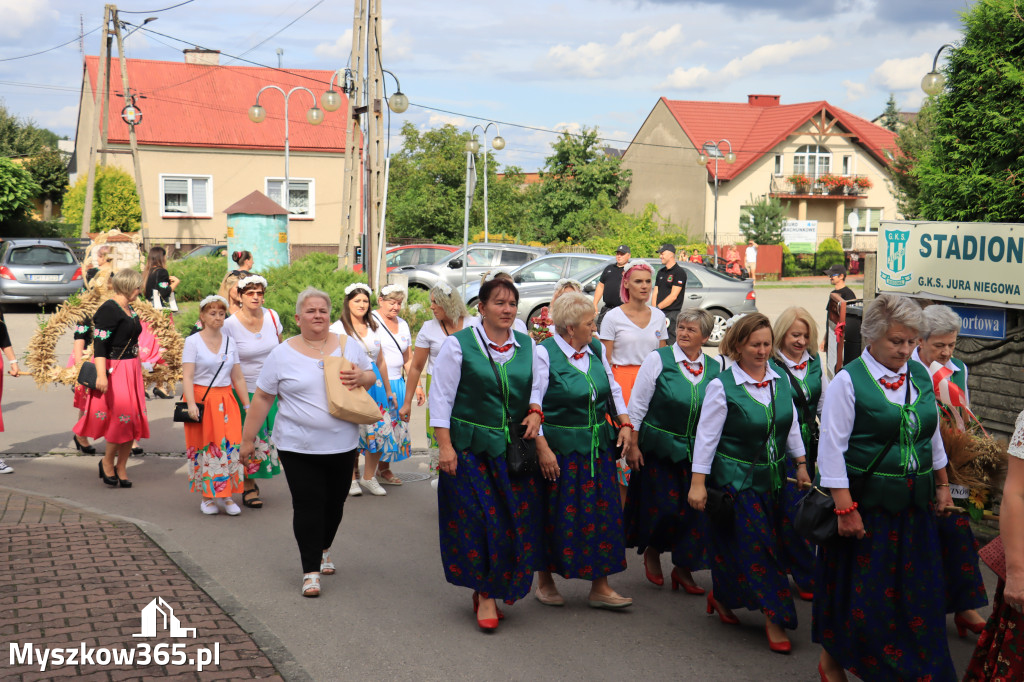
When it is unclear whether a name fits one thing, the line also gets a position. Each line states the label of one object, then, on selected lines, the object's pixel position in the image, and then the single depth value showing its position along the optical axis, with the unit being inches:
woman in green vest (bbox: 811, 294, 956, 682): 168.6
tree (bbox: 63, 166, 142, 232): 1473.9
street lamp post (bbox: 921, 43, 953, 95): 665.0
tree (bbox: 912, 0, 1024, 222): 300.5
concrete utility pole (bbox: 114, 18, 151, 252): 1279.5
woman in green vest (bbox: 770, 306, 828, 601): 234.4
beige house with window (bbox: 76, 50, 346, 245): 1584.6
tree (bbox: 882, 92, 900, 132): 3801.7
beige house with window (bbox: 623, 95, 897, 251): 2064.5
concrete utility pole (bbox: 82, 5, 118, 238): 1268.5
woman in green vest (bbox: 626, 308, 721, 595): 235.3
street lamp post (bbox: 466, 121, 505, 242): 1128.8
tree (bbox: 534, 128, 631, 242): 1950.2
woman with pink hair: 301.6
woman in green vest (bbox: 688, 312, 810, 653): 202.2
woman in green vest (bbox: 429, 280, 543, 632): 211.9
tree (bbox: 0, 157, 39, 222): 1357.0
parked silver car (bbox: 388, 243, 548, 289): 925.2
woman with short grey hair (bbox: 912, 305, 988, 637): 192.5
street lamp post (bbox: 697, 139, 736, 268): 1546.5
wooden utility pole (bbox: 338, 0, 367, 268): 706.8
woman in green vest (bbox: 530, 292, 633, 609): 220.1
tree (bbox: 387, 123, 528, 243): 1593.3
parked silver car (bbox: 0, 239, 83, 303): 917.8
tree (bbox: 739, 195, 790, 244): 1887.3
